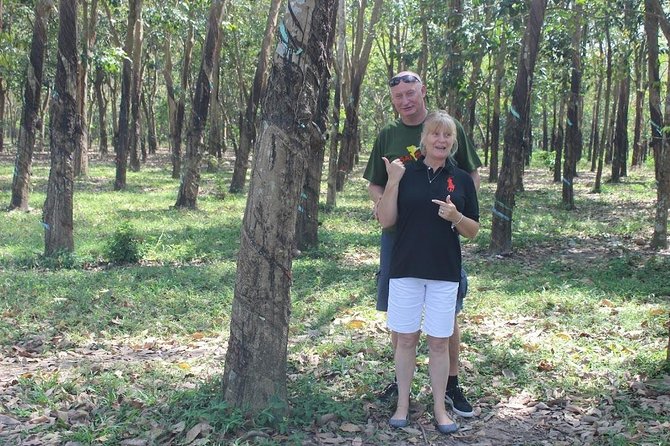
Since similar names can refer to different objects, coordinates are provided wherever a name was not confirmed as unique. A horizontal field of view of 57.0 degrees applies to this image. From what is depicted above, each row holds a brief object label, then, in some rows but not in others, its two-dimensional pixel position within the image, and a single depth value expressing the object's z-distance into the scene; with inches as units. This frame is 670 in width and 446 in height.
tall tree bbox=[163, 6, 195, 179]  767.1
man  156.0
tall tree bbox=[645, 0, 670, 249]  377.7
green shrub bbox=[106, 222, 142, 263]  379.6
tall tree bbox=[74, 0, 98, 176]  678.5
